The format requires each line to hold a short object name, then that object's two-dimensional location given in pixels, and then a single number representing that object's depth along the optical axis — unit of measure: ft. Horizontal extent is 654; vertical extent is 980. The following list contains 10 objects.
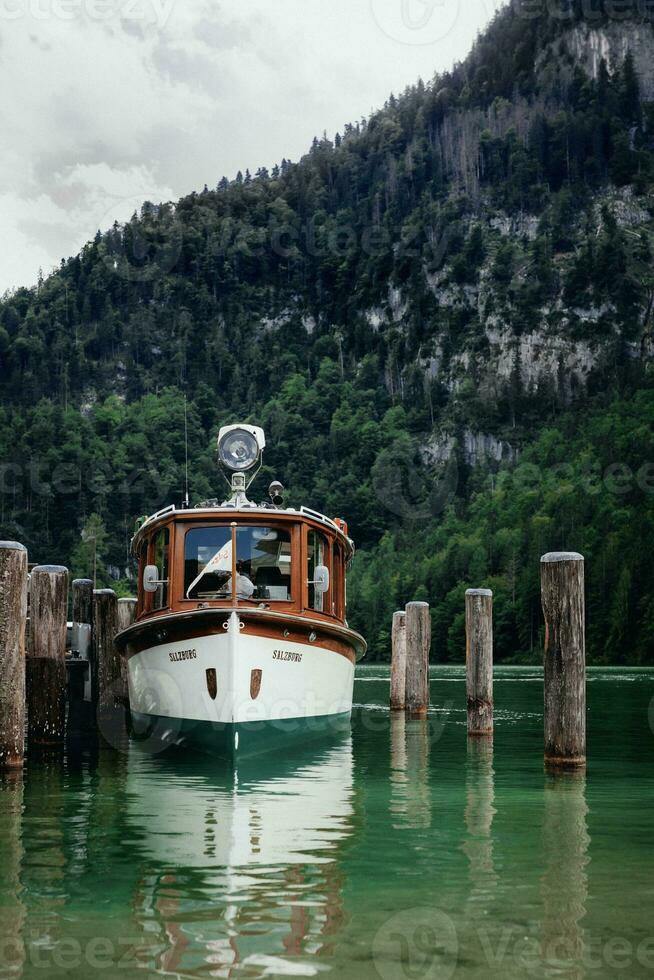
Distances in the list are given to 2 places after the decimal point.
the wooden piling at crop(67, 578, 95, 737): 78.89
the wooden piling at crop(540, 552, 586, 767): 44.45
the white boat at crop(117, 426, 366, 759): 53.11
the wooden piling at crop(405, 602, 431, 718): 78.64
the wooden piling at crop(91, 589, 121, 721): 80.07
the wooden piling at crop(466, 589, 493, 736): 62.13
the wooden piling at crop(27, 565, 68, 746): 57.62
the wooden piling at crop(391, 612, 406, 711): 91.56
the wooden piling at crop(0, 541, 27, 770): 46.44
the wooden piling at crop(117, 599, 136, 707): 85.05
